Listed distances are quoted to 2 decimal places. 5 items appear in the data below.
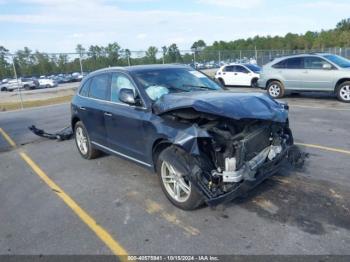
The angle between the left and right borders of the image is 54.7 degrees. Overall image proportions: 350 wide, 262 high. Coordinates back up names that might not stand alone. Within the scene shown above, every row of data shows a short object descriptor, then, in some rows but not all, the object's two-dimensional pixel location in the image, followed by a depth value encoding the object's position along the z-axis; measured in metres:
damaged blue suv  3.74
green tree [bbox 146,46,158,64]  29.54
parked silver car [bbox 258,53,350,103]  11.81
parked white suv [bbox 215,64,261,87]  18.97
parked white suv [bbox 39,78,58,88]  42.53
